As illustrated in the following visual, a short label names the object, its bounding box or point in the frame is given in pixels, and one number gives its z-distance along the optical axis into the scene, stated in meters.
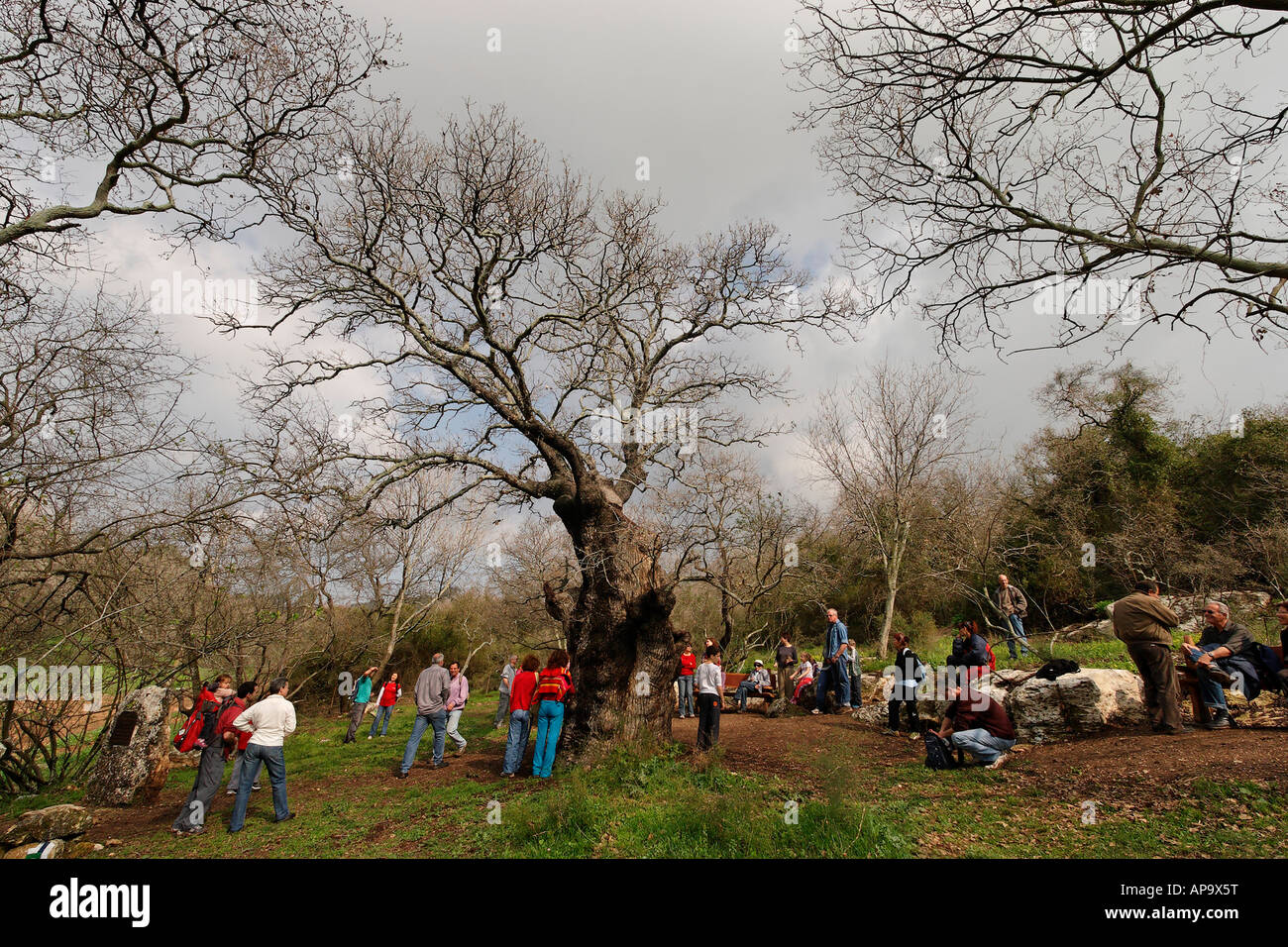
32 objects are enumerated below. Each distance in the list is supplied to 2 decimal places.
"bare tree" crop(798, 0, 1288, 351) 5.12
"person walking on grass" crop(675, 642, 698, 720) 15.05
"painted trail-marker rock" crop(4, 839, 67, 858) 6.40
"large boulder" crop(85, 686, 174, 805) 9.77
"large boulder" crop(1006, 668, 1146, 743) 8.09
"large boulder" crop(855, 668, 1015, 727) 9.11
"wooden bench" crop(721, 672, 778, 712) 15.33
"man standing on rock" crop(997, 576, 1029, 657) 13.59
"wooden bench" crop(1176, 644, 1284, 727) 7.65
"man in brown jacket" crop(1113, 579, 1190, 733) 7.33
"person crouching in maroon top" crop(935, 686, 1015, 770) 7.48
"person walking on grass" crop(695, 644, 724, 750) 9.59
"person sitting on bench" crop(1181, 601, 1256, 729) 7.47
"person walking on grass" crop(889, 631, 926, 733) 10.39
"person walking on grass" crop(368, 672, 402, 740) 16.73
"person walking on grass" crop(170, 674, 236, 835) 8.13
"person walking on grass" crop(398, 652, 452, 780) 10.80
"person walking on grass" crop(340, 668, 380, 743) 16.23
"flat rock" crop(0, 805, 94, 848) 6.86
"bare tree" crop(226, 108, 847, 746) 9.30
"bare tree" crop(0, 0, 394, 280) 5.44
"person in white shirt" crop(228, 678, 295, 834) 8.15
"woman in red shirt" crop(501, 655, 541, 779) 10.01
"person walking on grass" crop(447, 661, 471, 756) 12.76
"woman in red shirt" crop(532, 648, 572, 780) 9.56
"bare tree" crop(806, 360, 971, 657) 18.50
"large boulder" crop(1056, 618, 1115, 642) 17.69
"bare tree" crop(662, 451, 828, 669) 8.67
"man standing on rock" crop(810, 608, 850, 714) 12.40
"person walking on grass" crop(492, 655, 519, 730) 14.74
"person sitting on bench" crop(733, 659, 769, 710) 15.63
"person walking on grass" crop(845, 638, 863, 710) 12.95
